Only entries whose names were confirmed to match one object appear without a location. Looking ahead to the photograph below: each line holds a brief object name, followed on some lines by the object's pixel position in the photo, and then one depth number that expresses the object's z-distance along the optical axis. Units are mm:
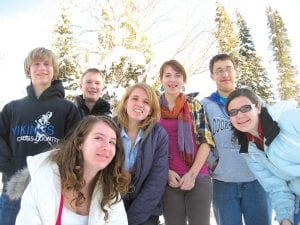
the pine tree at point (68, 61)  12359
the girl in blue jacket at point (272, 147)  2916
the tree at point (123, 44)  9641
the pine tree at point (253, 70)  28141
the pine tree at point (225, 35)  11902
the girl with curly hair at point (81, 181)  2479
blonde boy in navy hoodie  3264
